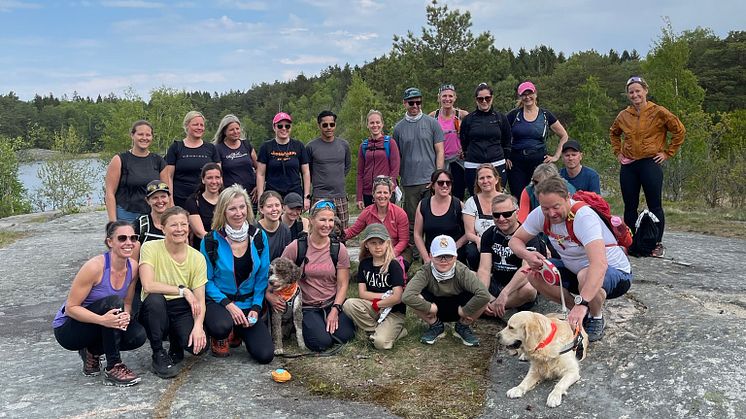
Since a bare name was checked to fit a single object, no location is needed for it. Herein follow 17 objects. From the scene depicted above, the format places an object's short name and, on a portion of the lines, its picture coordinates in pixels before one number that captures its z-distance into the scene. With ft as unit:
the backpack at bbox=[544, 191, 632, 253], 16.11
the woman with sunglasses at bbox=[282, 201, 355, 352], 19.39
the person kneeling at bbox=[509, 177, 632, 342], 15.15
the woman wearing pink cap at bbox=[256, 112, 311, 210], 25.64
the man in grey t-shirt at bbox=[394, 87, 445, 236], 26.63
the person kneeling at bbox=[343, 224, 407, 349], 19.35
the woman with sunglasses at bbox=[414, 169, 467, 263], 22.08
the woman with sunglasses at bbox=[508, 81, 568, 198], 26.78
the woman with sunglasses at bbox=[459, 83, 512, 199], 26.03
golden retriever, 14.44
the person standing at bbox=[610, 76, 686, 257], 25.66
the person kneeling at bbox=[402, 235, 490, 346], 18.26
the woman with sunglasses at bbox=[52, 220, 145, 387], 15.62
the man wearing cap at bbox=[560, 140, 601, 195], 23.77
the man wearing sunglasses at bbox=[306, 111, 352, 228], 26.40
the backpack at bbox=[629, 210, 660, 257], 24.70
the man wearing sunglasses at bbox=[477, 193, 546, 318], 19.62
